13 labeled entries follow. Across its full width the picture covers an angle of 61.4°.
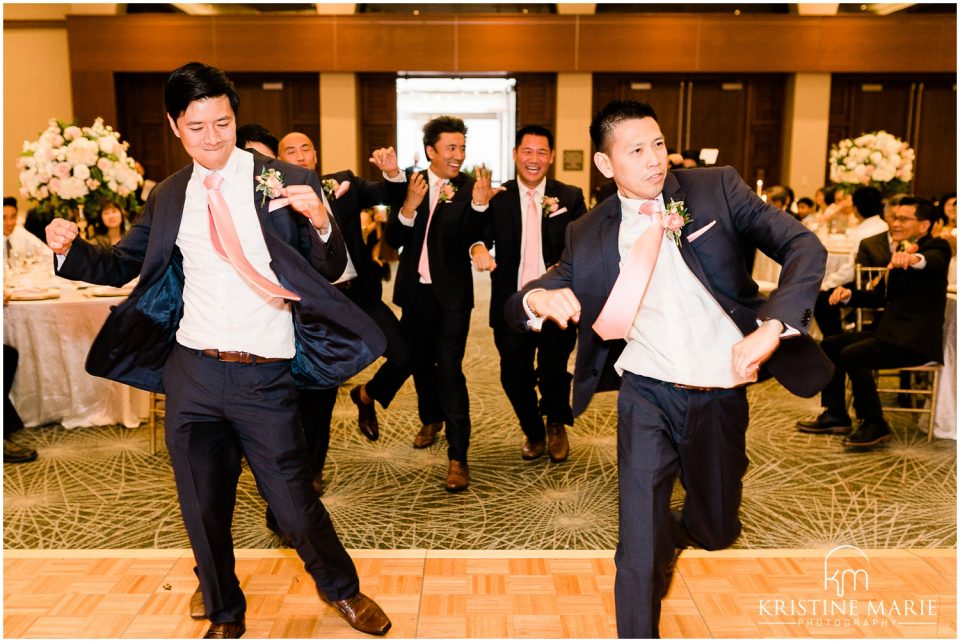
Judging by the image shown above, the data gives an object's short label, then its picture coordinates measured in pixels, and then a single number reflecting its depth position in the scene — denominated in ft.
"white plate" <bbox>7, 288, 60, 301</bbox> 15.96
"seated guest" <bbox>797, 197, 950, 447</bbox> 14.66
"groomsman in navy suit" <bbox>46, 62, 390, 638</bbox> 7.64
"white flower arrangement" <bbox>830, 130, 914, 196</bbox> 25.90
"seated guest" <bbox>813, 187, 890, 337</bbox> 17.40
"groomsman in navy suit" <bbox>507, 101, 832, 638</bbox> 7.18
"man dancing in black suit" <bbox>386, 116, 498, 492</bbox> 13.09
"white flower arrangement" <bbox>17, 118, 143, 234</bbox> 17.72
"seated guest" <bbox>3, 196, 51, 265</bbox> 19.88
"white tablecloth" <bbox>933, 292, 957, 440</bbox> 15.61
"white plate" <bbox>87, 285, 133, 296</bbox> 16.19
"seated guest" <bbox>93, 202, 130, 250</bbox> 18.65
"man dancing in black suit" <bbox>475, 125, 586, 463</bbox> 13.83
